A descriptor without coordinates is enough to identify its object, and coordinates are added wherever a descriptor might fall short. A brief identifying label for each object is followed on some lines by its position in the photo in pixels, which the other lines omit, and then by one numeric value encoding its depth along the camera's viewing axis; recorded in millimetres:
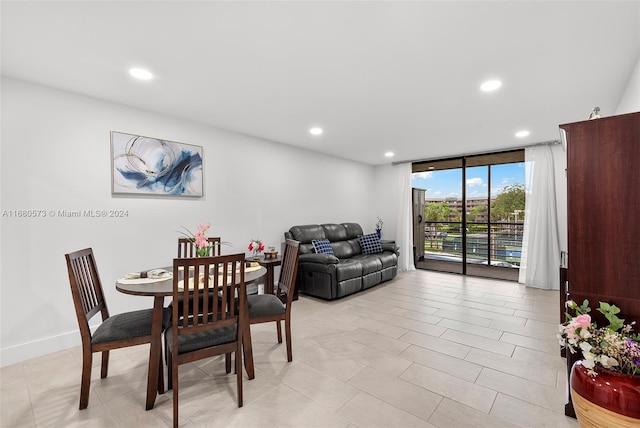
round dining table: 1865
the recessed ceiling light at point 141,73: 2395
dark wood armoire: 1615
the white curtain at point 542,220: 4848
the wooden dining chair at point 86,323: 1856
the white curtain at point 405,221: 6477
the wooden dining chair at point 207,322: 1740
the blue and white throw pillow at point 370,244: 5758
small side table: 4048
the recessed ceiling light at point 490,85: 2611
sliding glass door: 6027
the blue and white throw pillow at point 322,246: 4859
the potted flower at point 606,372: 1336
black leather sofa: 4238
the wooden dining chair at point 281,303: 2414
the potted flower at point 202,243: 2340
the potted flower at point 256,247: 3928
